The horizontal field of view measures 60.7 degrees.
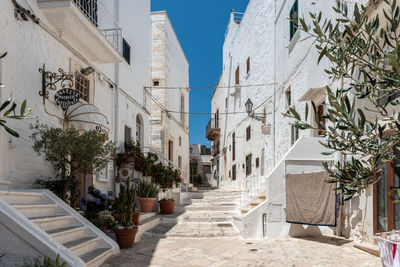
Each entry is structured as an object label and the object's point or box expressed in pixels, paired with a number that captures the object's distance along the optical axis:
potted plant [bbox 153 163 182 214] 11.51
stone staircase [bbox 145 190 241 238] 8.12
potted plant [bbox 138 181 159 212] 9.93
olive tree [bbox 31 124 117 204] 5.92
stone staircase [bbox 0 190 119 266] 4.27
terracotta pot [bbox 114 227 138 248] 6.38
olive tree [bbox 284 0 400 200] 2.05
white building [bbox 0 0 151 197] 5.84
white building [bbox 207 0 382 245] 7.59
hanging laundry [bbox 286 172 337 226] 6.79
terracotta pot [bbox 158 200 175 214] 10.45
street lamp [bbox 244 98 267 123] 11.94
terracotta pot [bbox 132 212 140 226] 7.44
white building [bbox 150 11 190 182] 15.92
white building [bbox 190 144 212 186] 30.51
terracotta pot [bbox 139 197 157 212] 9.91
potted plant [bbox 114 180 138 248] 6.40
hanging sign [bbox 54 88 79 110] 6.99
